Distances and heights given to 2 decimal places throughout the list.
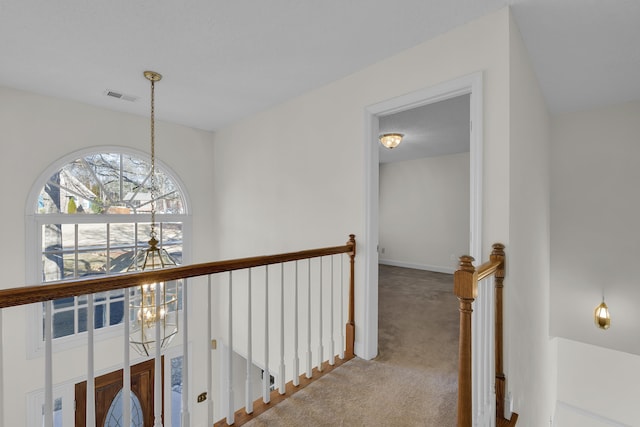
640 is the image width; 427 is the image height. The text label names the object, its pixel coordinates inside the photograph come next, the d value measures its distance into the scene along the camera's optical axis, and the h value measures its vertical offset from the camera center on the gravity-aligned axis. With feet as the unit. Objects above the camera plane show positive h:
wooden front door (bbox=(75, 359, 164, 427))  11.01 -7.24
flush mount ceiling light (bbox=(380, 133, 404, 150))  12.82 +3.21
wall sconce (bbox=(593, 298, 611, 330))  11.04 -3.92
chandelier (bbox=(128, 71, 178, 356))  7.02 -2.09
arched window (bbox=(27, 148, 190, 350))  10.44 -0.31
